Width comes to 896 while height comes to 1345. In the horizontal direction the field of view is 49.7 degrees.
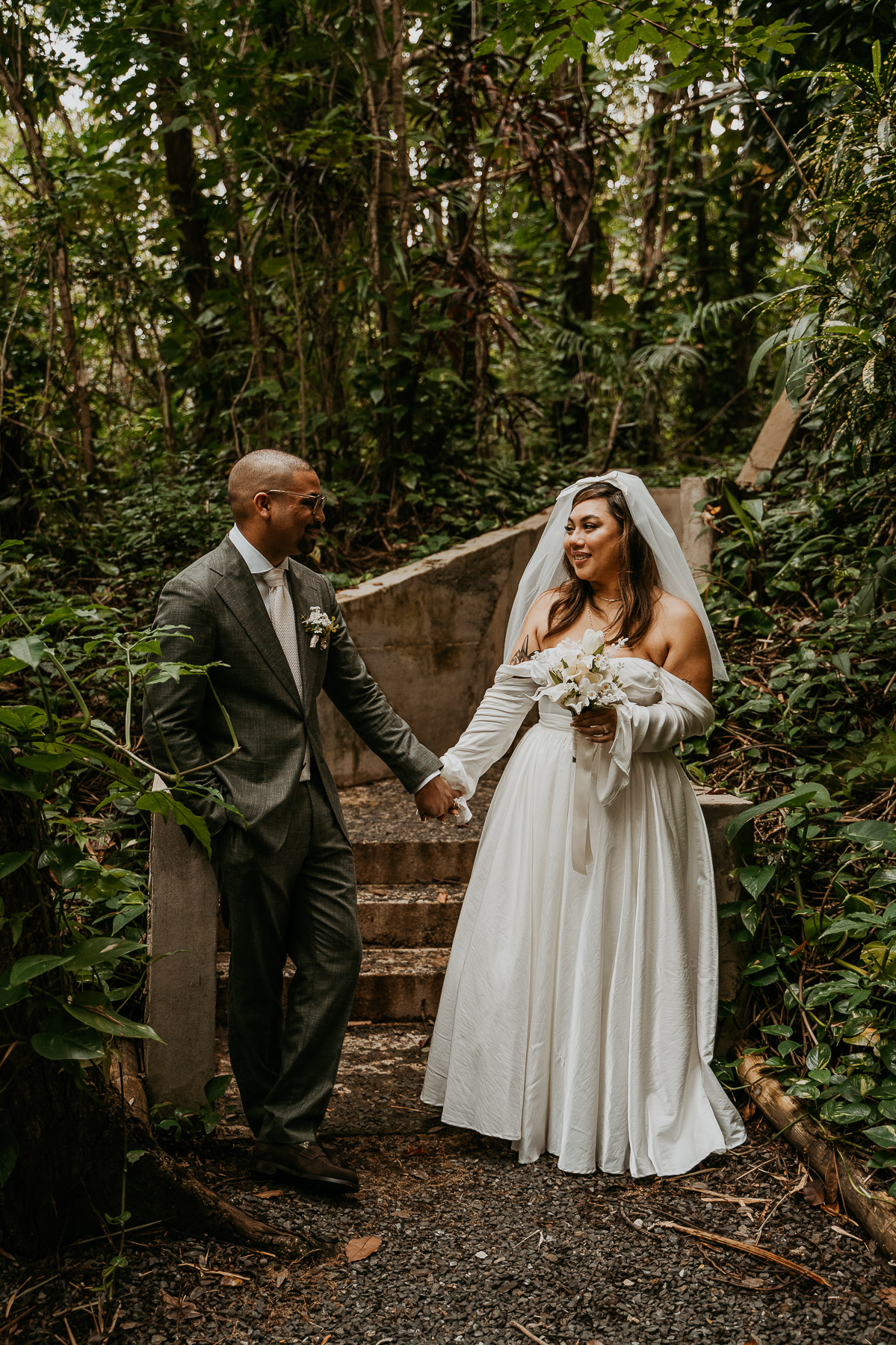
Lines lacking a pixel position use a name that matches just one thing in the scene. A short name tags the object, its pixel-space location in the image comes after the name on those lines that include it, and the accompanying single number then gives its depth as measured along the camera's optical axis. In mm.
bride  2947
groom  2738
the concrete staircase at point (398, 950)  3305
